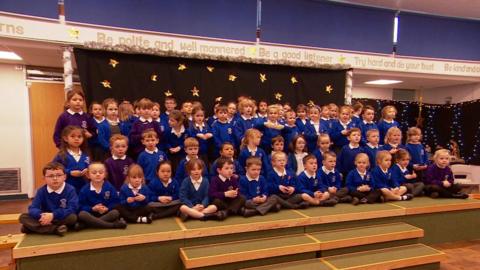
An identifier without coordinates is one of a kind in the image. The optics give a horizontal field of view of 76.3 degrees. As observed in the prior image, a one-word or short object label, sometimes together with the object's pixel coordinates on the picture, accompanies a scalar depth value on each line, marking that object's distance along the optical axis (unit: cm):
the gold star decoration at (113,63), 382
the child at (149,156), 306
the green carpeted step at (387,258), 247
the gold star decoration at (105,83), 380
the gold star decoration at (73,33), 373
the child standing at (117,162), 288
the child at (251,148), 338
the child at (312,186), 326
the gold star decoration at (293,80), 479
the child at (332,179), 343
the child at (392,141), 394
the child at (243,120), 373
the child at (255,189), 302
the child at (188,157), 315
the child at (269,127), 373
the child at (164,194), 278
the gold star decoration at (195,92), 426
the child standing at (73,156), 271
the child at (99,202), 245
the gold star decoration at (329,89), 499
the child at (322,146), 373
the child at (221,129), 363
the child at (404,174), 375
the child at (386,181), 352
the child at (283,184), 320
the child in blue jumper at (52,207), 230
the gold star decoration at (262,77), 462
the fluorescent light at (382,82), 672
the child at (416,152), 402
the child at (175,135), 345
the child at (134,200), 261
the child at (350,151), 378
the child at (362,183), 344
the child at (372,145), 385
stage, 221
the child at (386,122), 430
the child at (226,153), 317
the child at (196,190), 281
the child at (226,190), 287
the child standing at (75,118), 298
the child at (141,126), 329
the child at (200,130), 350
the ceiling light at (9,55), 444
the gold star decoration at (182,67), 416
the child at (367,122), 422
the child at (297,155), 363
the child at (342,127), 409
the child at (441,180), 369
